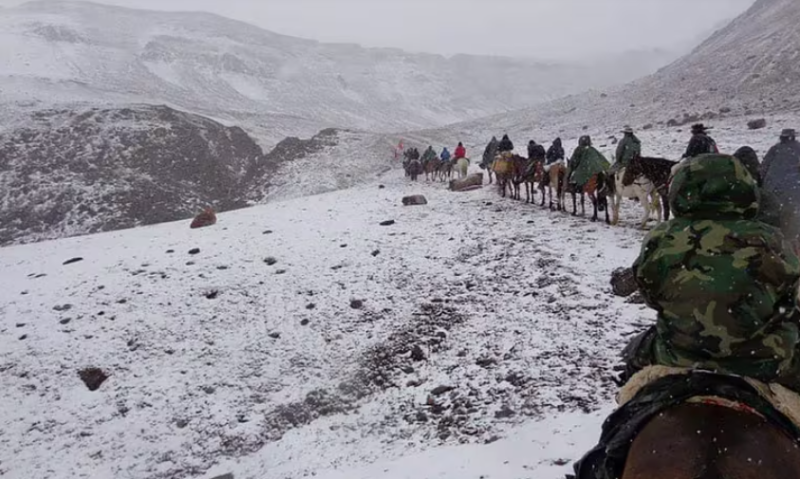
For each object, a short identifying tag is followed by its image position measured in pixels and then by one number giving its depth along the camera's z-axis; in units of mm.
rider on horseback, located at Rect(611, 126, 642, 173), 12023
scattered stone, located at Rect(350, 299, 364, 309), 10898
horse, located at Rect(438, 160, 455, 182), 25467
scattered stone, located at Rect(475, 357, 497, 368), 7955
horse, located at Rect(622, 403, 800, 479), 2098
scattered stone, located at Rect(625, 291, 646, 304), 8247
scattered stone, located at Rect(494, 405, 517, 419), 6652
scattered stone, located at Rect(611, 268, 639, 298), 8639
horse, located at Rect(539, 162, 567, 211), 15349
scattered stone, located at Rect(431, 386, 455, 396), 7668
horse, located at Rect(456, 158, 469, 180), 24281
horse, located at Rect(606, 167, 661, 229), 11945
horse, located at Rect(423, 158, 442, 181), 26498
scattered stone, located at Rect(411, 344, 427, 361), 8788
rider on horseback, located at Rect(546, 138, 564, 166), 15852
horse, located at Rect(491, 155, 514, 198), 17922
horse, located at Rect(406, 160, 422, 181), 28233
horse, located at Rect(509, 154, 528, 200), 17484
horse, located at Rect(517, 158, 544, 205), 16484
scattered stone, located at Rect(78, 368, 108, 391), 9461
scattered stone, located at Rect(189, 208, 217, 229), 17656
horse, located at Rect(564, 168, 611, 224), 13156
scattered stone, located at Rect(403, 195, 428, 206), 19047
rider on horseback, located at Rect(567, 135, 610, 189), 13262
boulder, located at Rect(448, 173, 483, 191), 22219
